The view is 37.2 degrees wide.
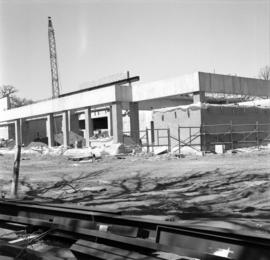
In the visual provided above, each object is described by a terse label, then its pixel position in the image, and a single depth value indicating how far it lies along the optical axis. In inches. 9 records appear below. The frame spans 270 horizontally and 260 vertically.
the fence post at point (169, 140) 1162.6
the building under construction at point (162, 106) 1169.4
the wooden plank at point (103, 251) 172.1
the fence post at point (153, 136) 1304.4
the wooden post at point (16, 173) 407.5
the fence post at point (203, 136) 1113.7
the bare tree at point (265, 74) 2610.7
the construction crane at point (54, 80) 3275.1
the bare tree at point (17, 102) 2545.5
